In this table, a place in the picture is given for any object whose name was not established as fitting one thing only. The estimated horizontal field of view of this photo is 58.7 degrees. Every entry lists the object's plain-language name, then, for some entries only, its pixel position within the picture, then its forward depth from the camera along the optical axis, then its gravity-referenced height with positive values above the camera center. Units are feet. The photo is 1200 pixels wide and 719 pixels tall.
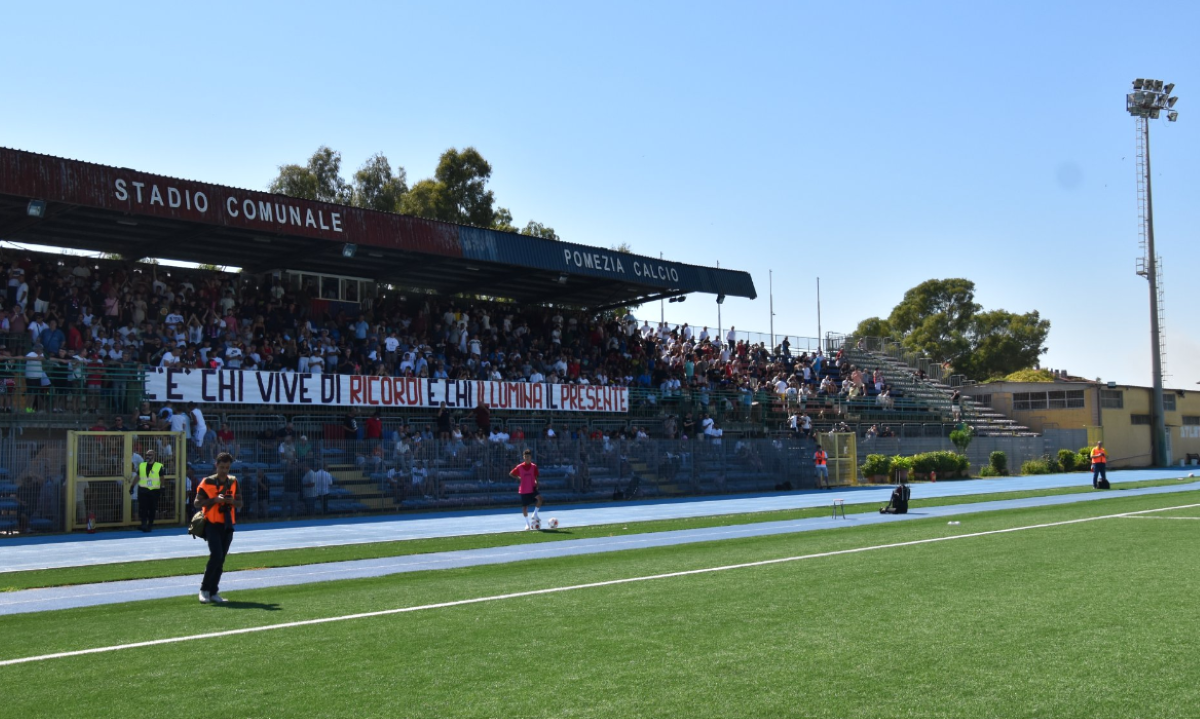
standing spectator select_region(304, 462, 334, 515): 85.56 -4.50
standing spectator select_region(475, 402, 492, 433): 103.76 +1.04
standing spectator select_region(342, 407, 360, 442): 93.04 +0.18
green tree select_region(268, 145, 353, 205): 186.50 +44.61
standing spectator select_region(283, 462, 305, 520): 84.28 -4.48
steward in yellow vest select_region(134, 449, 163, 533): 73.61 -3.89
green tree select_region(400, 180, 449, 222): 183.73 +39.40
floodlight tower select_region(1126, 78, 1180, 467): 178.19 +48.75
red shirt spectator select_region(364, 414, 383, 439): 94.43 +0.11
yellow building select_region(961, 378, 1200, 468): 187.42 +1.86
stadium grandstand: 81.30 +6.22
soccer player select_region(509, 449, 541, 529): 75.72 -4.02
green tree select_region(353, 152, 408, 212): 197.57 +45.39
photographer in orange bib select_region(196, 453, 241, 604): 38.88 -3.16
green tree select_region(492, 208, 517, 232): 196.95 +38.84
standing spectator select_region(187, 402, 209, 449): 85.01 +0.52
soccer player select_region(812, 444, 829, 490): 126.21 -4.84
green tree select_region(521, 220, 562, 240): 204.85 +38.23
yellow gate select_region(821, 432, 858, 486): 131.95 -4.03
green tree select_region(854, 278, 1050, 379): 300.61 +25.65
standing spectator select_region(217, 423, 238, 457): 80.23 -0.82
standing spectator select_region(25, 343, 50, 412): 78.89 +4.02
